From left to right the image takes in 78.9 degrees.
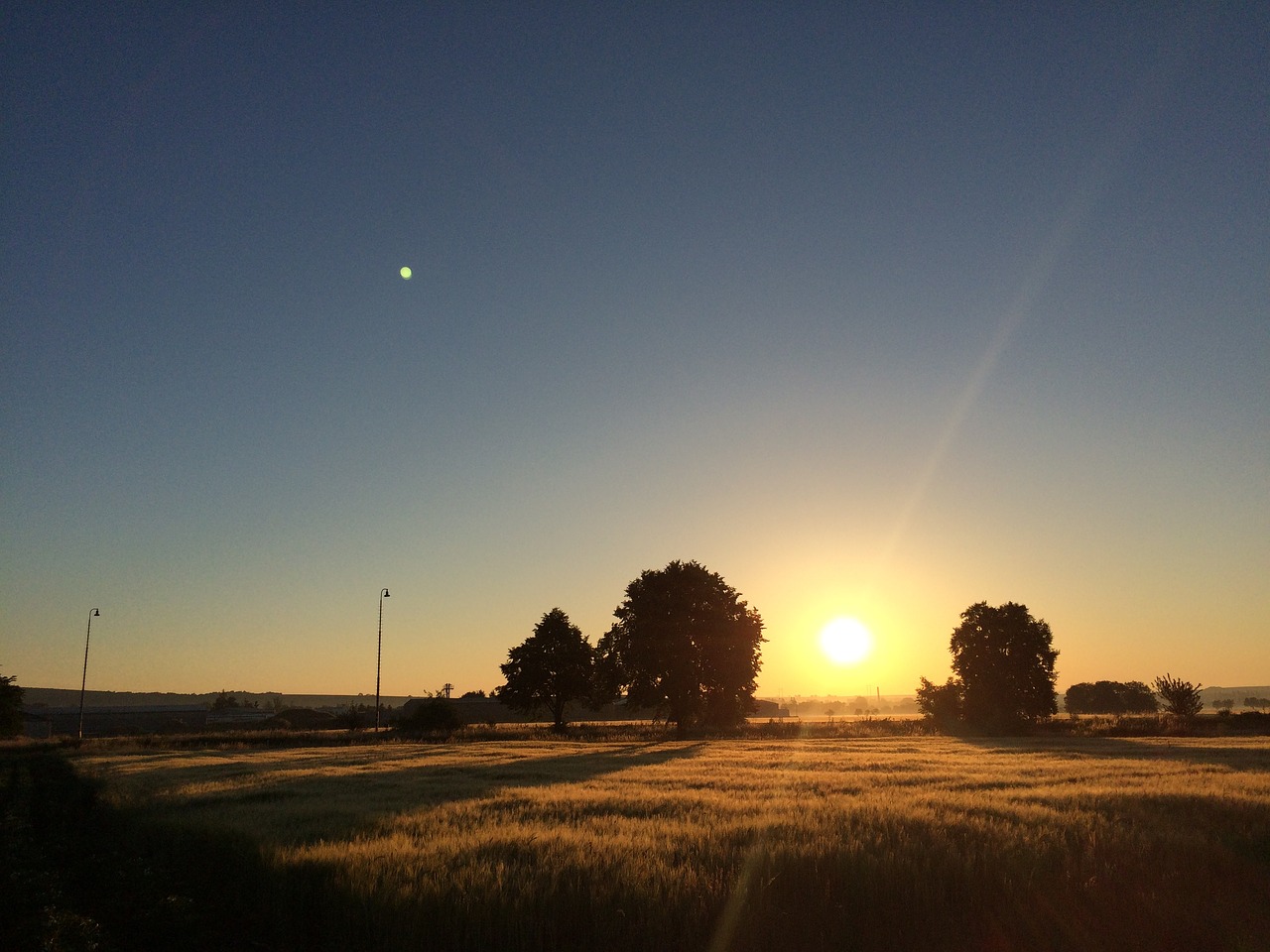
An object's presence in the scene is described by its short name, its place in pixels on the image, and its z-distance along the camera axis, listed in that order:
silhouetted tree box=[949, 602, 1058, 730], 69.56
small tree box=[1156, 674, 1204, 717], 68.25
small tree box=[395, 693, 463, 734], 65.38
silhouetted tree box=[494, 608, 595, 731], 72.75
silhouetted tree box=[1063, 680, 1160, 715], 158.40
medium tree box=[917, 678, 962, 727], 73.19
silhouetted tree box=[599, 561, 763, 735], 63.53
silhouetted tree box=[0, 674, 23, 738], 67.69
